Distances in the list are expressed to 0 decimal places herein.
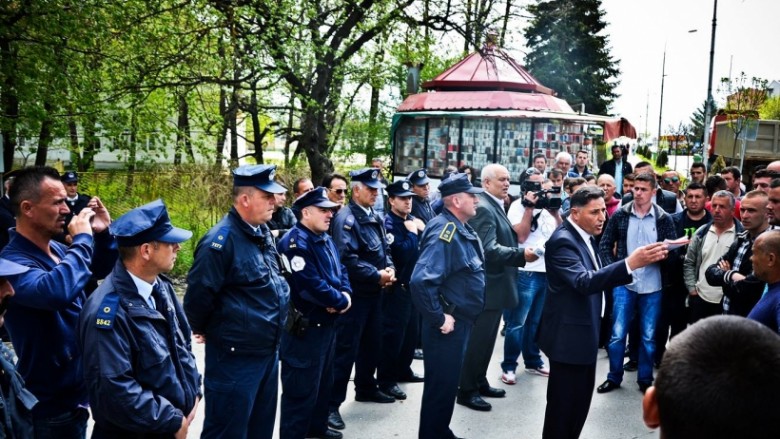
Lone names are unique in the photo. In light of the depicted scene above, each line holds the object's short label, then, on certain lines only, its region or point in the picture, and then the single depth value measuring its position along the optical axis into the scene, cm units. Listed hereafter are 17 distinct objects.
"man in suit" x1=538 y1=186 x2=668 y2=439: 416
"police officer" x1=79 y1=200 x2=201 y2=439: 269
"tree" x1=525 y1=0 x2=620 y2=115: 3544
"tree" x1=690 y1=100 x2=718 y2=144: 4832
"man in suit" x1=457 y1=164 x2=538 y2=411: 568
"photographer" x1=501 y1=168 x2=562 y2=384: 623
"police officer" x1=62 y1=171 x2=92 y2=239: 564
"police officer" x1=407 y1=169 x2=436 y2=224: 724
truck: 2195
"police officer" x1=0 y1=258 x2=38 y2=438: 249
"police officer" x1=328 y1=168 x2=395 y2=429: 536
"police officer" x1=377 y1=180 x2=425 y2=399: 599
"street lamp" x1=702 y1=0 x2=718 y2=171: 2122
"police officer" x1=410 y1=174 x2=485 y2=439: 450
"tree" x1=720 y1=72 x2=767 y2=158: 1976
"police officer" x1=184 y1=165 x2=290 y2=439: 355
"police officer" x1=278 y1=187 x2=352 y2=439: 439
